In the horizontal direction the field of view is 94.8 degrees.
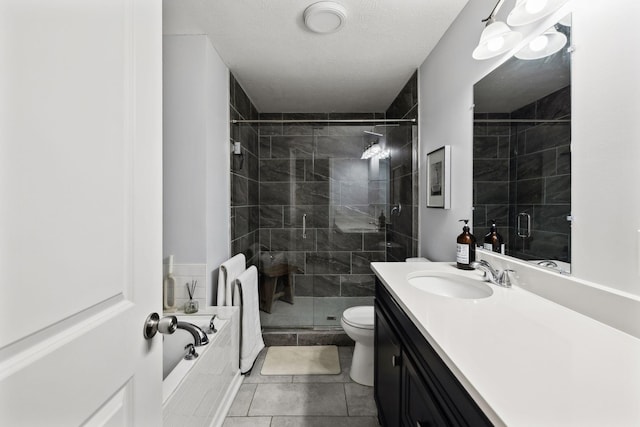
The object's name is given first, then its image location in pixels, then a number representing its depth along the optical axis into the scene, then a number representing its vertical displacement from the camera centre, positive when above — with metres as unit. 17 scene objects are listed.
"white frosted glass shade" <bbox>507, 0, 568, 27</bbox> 0.99 +0.71
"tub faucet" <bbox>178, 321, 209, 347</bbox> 0.89 -0.37
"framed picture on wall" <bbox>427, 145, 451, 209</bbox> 1.84 +0.23
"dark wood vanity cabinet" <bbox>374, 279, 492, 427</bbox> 0.70 -0.54
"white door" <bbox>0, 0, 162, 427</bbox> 0.44 +0.00
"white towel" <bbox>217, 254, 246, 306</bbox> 2.11 -0.53
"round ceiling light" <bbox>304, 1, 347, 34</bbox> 1.63 +1.13
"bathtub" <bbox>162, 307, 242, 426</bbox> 1.25 -0.84
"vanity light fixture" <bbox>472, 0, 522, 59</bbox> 1.20 +0.72
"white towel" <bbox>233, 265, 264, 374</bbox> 2.15 -0.83
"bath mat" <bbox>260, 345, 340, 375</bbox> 2.23 -1.21
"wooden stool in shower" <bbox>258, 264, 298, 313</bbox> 2.89 -0.76
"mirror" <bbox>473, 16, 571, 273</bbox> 1.05 +0.25
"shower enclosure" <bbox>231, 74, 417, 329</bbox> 3.01 +0.01
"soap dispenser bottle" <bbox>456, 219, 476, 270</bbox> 1.53 -0.20
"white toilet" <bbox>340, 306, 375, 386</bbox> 2.02 -0.99
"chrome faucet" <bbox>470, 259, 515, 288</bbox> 1.25 -0.27
